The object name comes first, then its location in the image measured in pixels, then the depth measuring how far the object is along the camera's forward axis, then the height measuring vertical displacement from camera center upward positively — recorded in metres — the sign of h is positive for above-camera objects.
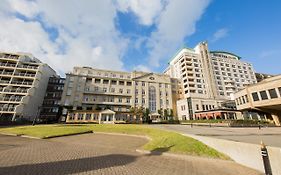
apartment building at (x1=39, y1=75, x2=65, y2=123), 59.29 +10.69
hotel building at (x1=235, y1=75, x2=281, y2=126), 29.61 +7.04
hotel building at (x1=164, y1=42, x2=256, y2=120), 60.19 +25.53
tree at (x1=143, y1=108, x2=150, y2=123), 50.18 +3.67
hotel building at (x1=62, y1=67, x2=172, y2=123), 48.75 +13.08
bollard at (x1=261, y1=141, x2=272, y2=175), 5.25 -1.31
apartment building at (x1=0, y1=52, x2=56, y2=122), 46.10 +13.83
